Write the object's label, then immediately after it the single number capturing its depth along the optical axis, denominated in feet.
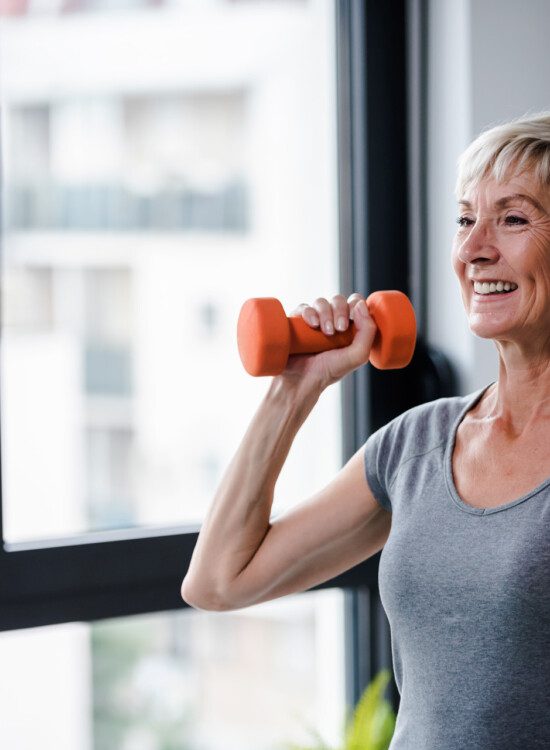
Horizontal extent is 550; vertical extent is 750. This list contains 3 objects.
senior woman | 6.07
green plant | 8.16
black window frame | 8.05
